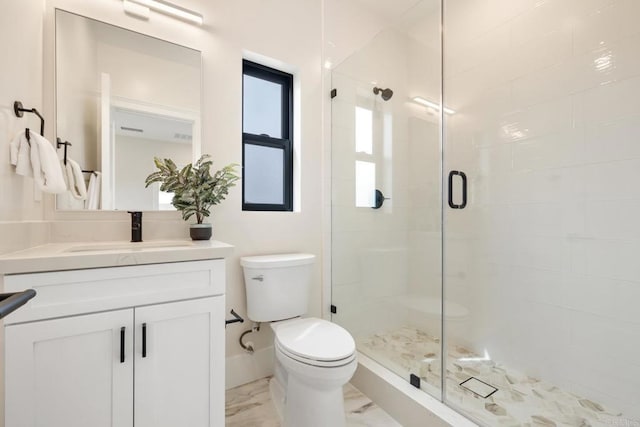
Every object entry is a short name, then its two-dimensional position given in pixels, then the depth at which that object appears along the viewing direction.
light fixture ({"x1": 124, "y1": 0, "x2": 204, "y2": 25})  1.47
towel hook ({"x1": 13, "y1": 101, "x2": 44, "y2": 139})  1.03
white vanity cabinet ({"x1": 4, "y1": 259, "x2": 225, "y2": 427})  0.85
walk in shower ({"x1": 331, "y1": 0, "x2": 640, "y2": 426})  1.40
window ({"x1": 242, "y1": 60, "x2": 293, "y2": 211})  1.89
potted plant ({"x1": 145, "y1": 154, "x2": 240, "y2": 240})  1.46
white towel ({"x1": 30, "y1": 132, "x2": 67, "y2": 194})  1.02
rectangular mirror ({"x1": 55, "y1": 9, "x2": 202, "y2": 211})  1.34
